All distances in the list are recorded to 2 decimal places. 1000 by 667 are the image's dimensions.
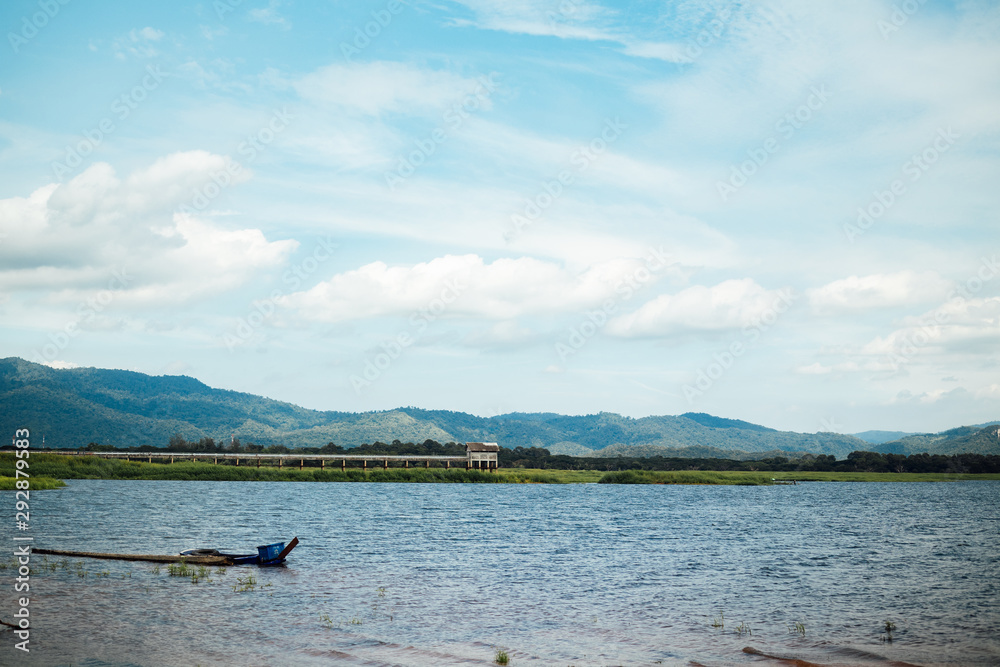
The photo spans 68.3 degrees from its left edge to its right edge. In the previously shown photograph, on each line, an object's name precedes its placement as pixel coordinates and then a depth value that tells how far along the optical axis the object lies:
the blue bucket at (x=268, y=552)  42.34
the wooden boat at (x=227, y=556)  41.75
